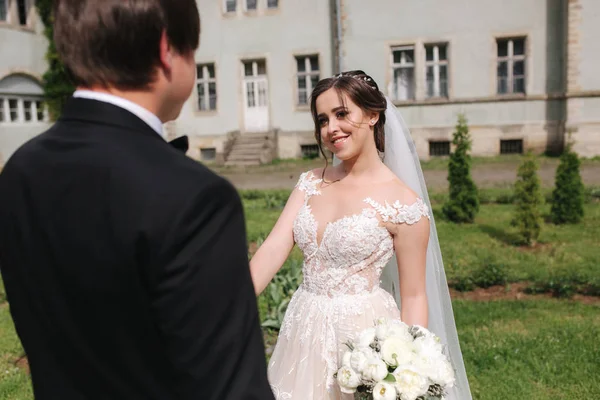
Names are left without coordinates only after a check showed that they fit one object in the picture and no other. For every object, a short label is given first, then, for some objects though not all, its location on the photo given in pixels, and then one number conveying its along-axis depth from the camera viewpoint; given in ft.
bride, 8.38
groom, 3.59
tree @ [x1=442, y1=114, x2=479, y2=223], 31.89
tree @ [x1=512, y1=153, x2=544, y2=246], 26.73
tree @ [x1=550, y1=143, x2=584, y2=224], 30.81
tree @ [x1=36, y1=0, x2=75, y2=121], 68.59
